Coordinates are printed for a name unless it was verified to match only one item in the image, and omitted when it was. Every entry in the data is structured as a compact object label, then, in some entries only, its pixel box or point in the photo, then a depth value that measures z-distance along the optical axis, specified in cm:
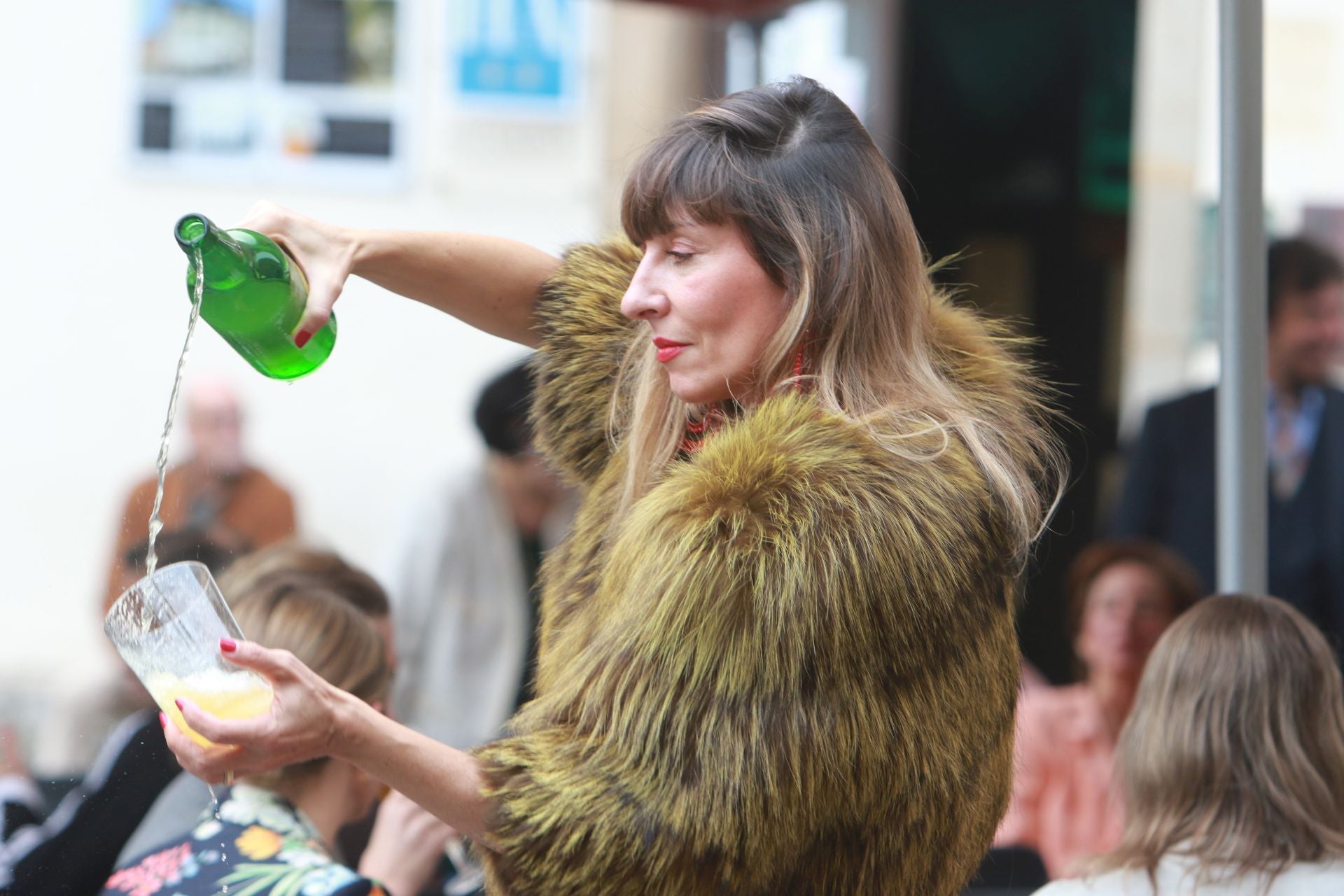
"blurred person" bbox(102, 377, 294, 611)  495
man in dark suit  784
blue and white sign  1129
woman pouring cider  297
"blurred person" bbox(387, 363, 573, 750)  792
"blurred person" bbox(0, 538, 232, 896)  410
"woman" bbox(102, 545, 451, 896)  389
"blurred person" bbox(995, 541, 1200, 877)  670
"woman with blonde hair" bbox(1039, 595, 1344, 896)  412
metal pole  502
